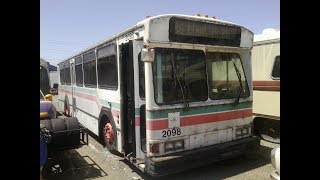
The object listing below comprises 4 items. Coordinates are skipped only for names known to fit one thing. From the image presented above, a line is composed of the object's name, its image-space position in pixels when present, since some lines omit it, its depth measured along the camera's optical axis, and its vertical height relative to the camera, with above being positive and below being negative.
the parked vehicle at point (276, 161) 3.07 -1.10
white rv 5.86 -0.08
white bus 3.90 -0.21
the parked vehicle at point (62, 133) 4.58 -1.03
